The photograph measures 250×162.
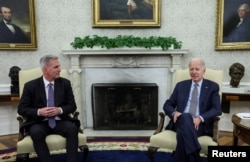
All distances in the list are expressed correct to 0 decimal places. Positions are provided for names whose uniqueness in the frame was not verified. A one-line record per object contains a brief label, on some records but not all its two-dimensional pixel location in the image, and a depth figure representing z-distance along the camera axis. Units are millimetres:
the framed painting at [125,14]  4461
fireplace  4371
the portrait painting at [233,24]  4234
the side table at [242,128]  2455
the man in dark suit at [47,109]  2641
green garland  4234
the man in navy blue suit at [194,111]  2498
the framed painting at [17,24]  4246
